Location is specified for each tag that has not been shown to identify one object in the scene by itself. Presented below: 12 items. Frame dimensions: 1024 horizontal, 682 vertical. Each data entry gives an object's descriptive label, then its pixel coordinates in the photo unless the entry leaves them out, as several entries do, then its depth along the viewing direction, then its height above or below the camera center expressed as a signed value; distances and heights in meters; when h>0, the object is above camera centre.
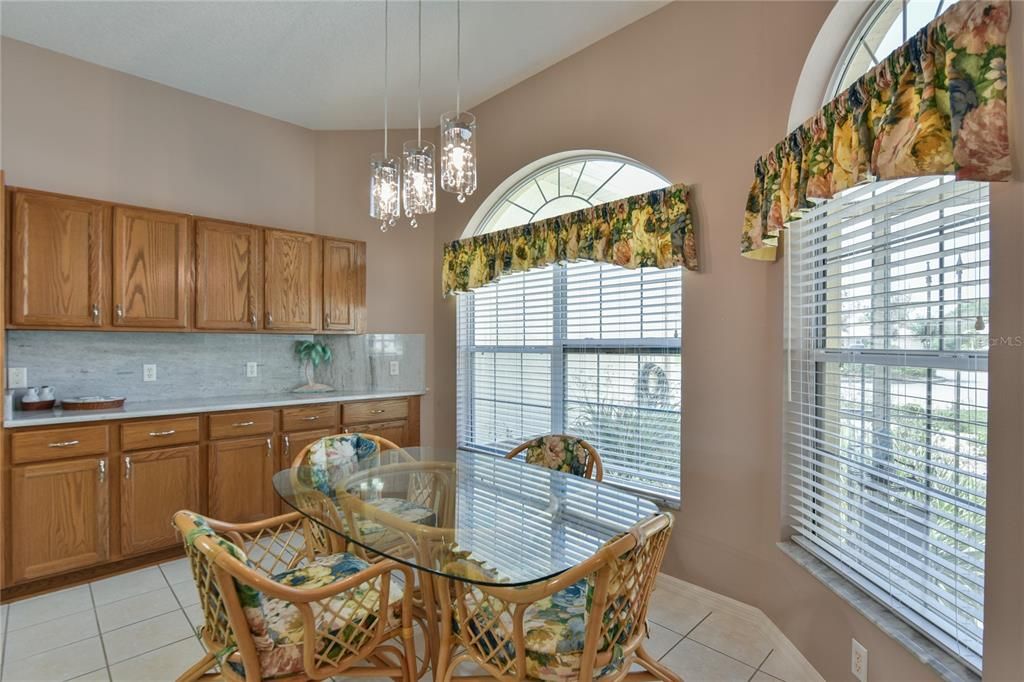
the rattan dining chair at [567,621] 1.34 -0.85
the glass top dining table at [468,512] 1.57 -0.66
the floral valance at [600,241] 2.57 +0.57
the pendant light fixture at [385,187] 2.18 +0.63
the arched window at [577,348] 2.85 -0.07
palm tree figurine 4.08 -0.15
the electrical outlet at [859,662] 1.69 -1.07
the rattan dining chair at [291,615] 1.33 -0.87
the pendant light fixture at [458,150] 1.97 +0.72
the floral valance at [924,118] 1.21 +0.61
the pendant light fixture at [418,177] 2.12 +0.66
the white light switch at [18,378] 2.92 -0.23
